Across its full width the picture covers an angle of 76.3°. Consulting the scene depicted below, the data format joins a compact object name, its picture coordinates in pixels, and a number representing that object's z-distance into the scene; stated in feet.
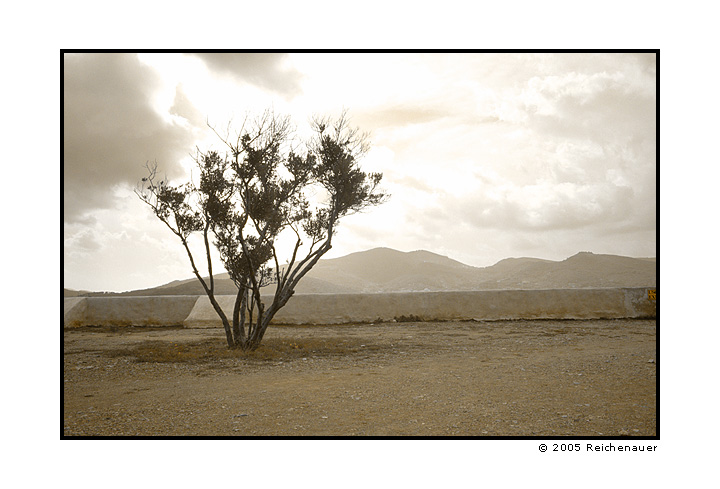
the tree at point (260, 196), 28.54
